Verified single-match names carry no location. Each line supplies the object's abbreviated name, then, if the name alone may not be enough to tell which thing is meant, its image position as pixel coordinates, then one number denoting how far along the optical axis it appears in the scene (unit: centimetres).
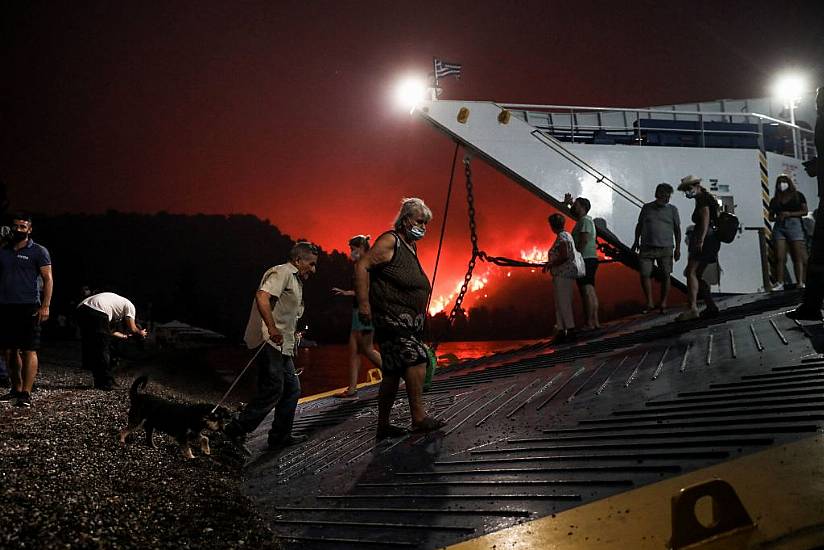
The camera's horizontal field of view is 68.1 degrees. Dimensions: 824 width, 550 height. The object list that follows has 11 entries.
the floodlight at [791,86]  1350
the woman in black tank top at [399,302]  424
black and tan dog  461
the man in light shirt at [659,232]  883
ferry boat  218
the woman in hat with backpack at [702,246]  670
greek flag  1099
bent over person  795
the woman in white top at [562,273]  855
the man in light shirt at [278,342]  488
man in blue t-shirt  583
